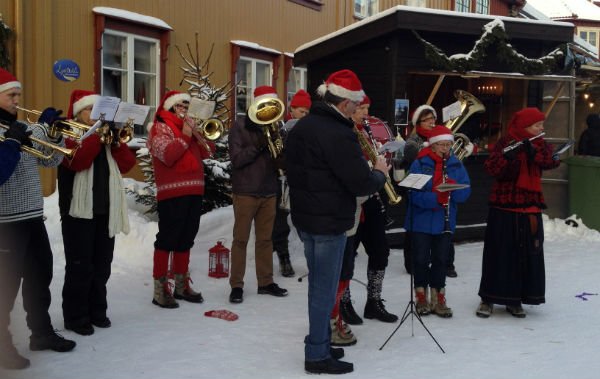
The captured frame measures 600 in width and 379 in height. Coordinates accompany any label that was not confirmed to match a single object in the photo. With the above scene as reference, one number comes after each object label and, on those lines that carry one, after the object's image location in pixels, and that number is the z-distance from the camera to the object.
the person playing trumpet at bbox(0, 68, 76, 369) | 4.30
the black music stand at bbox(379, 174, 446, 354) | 4.96
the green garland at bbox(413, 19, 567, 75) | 8.91
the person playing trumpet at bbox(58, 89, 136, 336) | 5.00
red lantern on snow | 7.22
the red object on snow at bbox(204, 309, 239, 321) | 5.62
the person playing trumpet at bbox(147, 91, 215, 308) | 5.74
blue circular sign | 9.16
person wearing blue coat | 5.75
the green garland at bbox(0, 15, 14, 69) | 8.44
